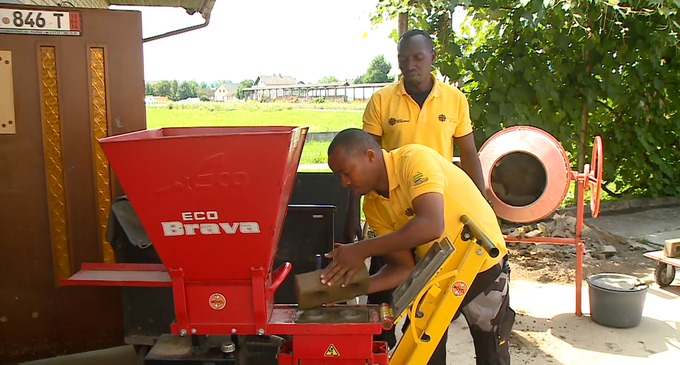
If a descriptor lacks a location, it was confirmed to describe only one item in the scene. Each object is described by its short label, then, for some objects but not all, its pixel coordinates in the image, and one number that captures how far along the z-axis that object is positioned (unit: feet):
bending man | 7.02
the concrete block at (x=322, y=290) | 7.36
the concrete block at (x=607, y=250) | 19.85
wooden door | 10.36
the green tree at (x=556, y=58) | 20.08
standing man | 10.28
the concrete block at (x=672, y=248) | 16.24
